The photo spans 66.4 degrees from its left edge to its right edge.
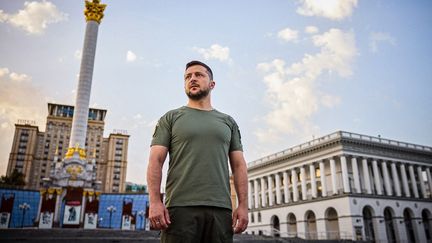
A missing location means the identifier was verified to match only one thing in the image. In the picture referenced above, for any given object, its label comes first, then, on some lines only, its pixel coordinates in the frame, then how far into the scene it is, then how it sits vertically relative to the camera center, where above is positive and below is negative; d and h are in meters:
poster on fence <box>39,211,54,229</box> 40.22 +1.29
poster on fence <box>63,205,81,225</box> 41.38 +1.90
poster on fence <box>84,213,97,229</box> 43.69 +1.20
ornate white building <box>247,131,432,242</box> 49.12 +5.64
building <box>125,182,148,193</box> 121.34 +14.97
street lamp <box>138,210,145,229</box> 59.52 +2.55
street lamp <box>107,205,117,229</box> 60.09 +3.50
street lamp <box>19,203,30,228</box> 52.87 +3.56
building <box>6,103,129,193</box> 112.94 +28.48
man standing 3.40 +0.62
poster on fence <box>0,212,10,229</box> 42.87 +1.46
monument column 45.69 +19.89
